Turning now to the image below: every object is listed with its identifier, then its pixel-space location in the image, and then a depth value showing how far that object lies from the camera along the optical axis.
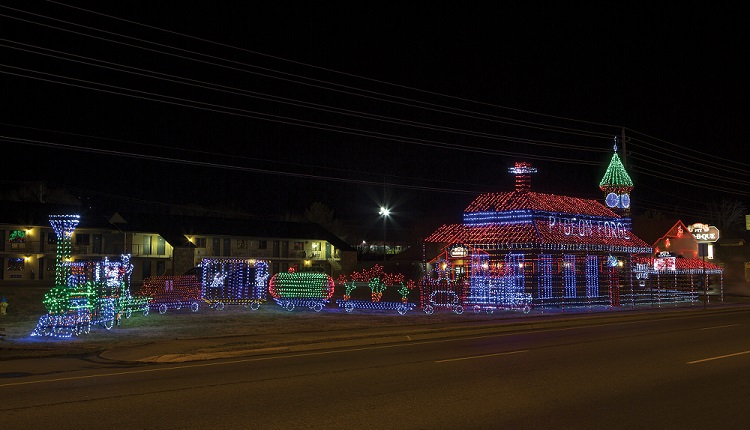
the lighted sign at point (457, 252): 41.82
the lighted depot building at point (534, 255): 31.34
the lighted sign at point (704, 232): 54.75
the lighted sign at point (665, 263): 43.16
